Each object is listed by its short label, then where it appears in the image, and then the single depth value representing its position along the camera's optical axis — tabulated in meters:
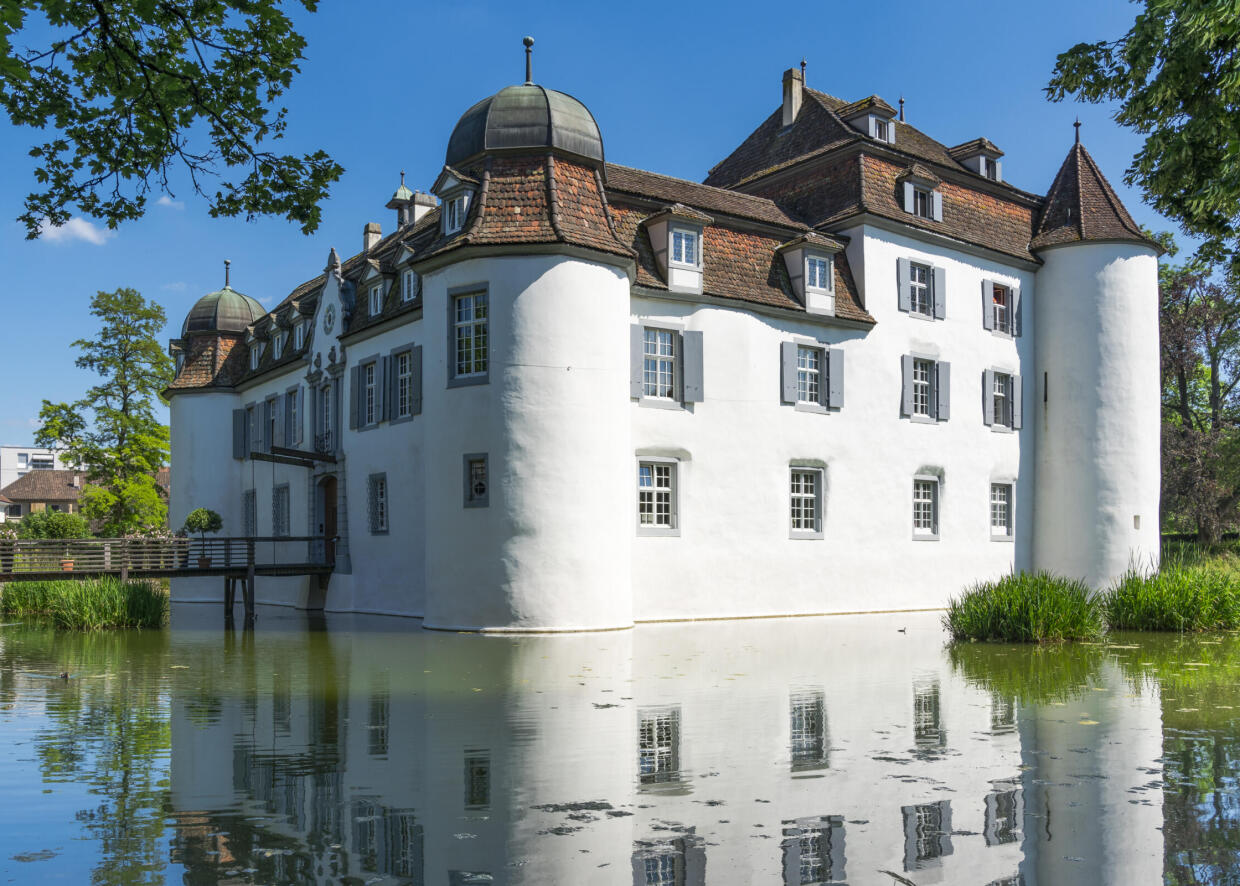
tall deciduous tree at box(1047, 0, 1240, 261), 10.75
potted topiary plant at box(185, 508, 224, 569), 31.30
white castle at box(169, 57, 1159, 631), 19.58
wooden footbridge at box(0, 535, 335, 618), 21.70
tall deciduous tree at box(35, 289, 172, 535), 41.00
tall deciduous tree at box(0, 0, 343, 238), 8.60
